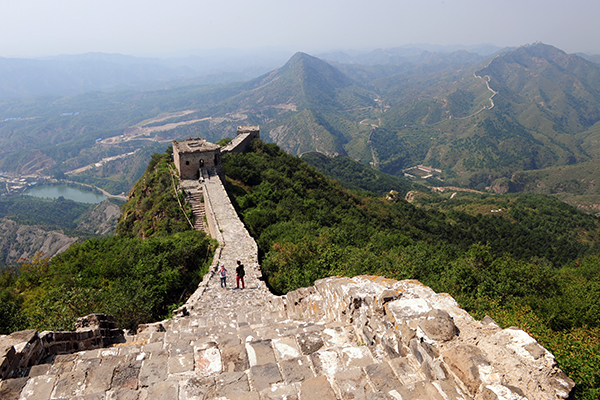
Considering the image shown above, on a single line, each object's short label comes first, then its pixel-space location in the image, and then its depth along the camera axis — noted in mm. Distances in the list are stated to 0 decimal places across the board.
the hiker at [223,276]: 13599
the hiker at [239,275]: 13430
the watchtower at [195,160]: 31188
